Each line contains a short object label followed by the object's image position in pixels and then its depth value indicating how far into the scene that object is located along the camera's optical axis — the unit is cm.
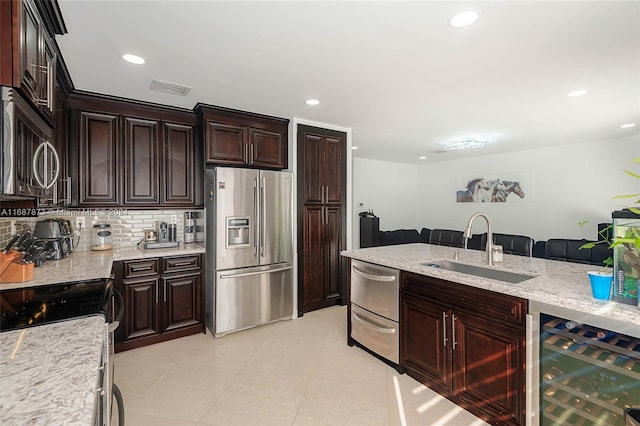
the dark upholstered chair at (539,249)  519
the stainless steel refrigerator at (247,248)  320
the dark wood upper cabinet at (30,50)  111
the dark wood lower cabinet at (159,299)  291
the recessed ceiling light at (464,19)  171
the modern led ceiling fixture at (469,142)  494
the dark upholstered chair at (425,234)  723
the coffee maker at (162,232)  341
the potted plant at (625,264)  135
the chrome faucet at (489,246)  231
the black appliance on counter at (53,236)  245
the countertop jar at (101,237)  312
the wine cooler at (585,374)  138
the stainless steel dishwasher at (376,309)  252
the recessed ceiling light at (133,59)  221
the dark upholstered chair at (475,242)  539
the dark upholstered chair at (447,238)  380
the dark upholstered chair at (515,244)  322
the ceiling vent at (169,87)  267
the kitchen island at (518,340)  143
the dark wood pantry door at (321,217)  384
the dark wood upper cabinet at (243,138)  333
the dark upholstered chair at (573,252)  363
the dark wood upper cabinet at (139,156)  295
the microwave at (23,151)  106
